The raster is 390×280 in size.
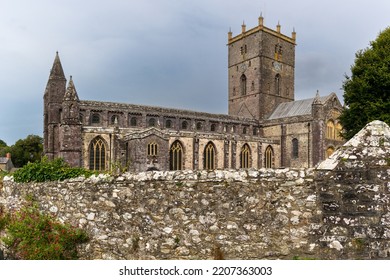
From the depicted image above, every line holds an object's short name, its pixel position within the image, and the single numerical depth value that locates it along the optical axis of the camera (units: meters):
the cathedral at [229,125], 40.03
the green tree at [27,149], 70.94
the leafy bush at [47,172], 8.16
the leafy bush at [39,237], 7.11
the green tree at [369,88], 22.98
